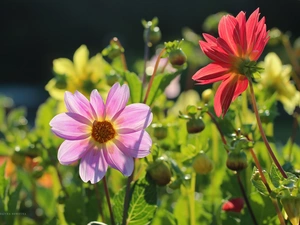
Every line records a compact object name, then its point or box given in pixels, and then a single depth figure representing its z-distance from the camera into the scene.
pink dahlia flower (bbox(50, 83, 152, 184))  1.01
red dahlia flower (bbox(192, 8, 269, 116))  0.99
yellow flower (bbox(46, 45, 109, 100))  1.39
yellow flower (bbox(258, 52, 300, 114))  1.40
